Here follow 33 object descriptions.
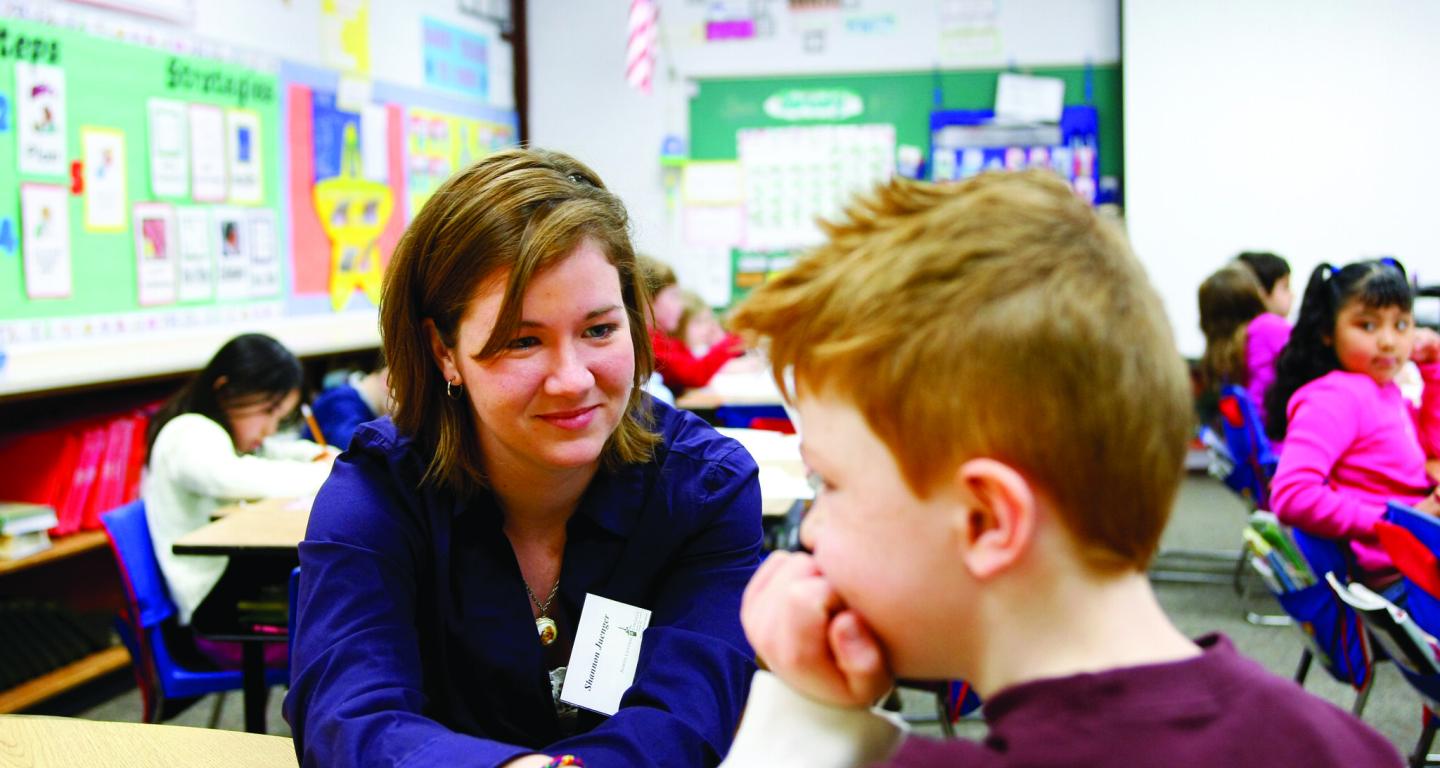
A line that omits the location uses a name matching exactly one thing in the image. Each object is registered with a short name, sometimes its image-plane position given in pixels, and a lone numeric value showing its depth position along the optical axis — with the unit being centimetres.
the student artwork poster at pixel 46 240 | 351
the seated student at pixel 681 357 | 485
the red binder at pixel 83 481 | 357
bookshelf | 340
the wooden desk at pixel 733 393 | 441
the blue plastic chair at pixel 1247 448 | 380
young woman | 120
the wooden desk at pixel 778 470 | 259
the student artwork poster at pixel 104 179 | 373
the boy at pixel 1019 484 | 60
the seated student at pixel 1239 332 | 423
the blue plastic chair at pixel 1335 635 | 232
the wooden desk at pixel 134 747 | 116
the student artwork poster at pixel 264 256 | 457
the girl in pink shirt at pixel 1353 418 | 263
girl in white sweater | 266
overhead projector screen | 627
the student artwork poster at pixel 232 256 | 437
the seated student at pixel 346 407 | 401
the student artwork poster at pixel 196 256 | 416
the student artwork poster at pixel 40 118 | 346
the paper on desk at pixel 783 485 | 264
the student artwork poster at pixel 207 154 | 419
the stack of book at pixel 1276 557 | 256
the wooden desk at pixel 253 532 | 233
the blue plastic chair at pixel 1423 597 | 202
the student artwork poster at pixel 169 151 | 399
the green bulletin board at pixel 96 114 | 343
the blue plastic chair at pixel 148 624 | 258
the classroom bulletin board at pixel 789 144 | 691
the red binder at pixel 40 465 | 353
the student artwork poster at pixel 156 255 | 396
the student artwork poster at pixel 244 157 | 439
